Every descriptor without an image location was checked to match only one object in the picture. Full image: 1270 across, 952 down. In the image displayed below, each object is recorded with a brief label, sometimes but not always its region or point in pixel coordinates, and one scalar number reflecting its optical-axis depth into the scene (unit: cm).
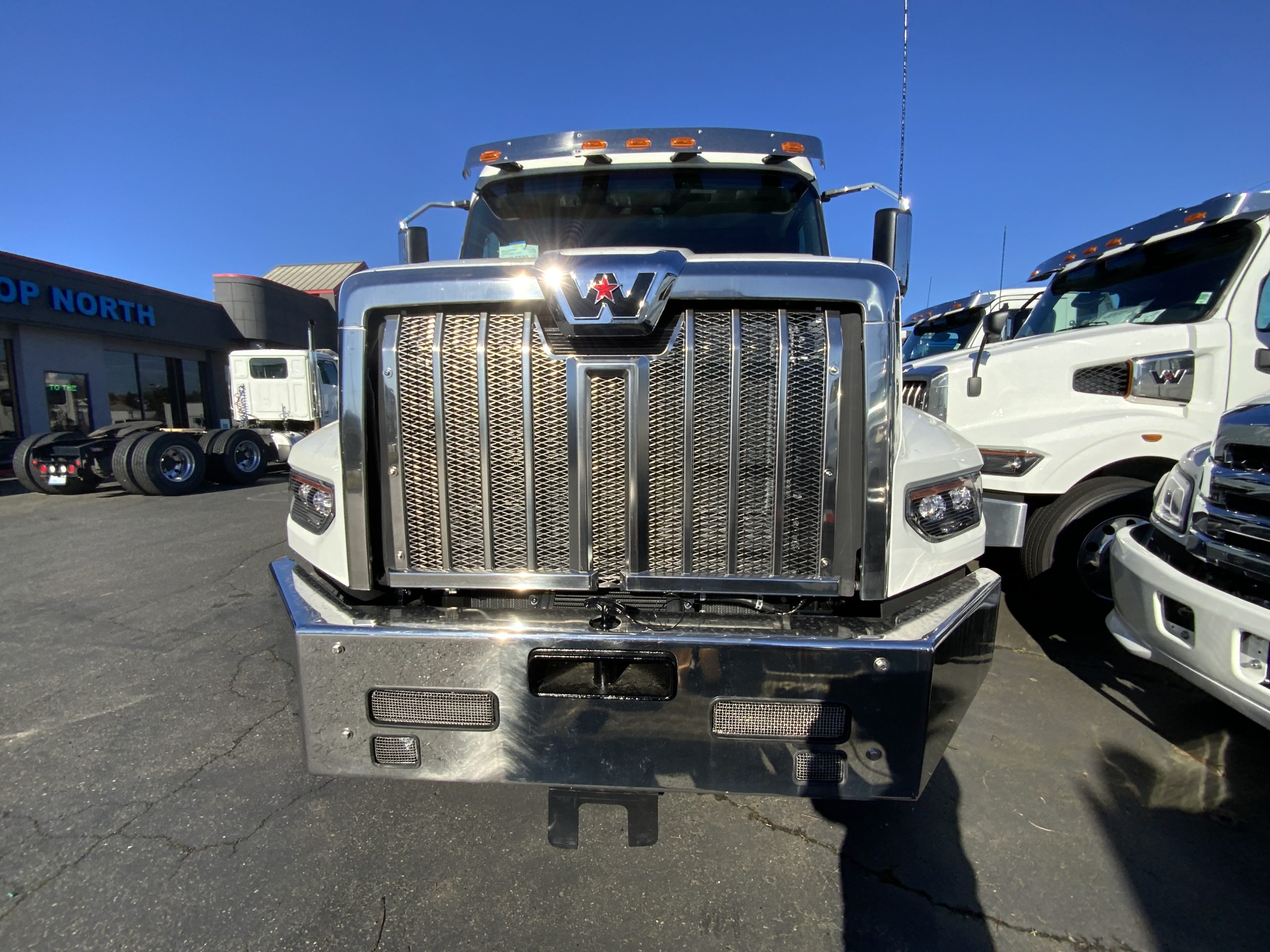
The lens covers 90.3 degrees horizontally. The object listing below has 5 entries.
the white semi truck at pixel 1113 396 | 366
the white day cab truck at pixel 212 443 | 1009
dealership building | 1499
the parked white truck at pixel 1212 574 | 213
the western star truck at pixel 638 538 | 176
